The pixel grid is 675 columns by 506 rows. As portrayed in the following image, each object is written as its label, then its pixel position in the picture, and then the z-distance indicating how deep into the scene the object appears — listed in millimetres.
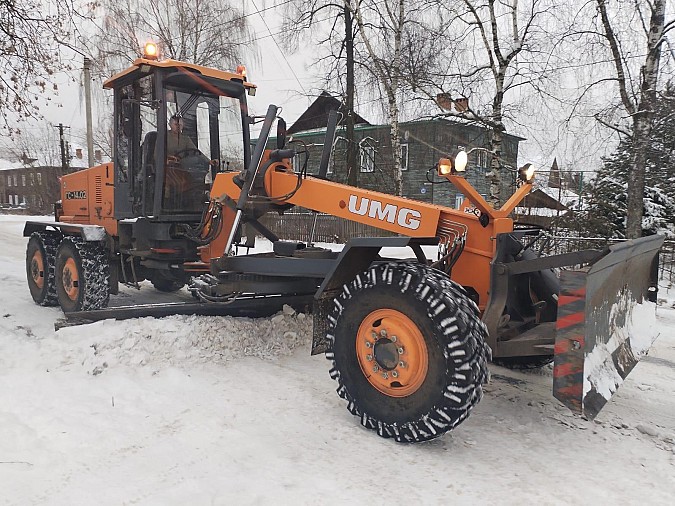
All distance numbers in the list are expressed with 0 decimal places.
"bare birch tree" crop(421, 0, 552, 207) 12234
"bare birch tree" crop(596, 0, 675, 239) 9047
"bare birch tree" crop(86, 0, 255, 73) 20469
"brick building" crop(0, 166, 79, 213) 37375
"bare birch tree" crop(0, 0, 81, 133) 6781
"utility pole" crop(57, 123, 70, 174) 30630
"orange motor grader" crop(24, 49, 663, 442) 2986
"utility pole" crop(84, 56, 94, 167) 22917
